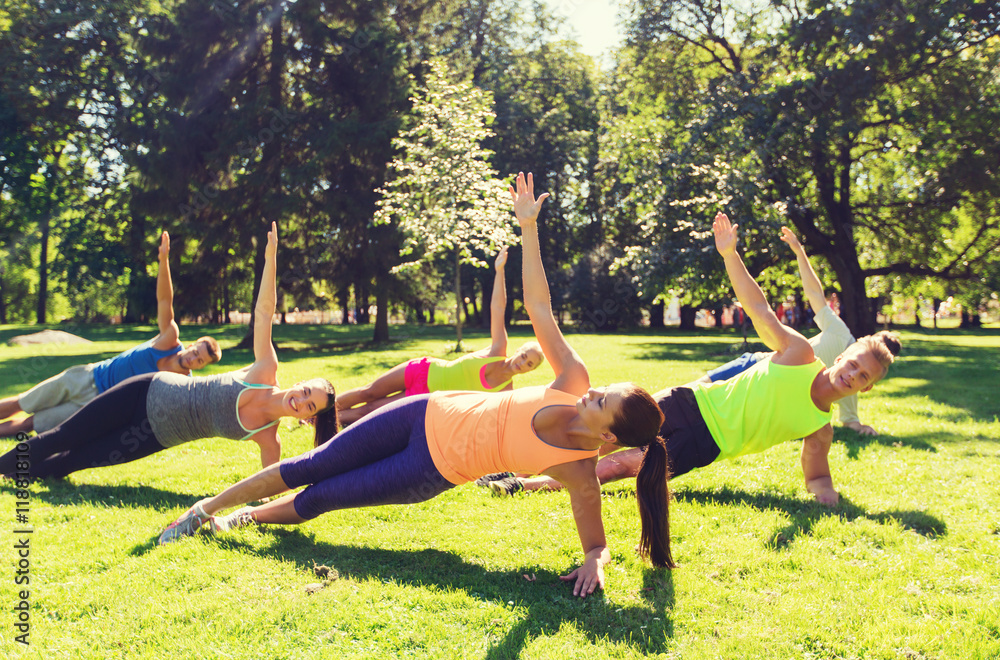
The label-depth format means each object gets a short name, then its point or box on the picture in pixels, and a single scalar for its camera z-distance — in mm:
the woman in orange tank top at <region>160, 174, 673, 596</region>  3553
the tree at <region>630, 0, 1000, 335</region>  16953
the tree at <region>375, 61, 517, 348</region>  18156
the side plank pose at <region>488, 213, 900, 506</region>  4789
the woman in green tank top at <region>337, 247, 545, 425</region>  6469
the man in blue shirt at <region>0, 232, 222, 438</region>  6492
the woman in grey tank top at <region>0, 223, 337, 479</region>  4938
